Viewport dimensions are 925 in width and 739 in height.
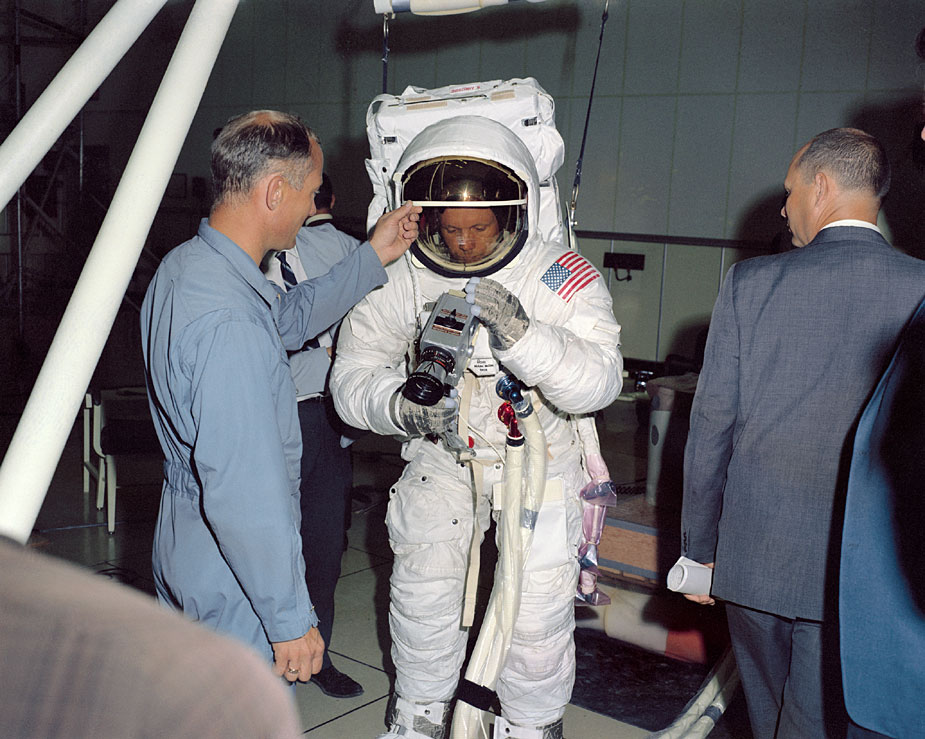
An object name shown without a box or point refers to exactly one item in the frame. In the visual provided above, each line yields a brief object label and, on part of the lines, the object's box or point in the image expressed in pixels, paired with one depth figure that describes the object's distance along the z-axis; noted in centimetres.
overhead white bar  262
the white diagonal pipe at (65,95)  92
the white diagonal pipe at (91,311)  74
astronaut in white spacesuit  241
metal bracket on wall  809
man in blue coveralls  165
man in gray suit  195
